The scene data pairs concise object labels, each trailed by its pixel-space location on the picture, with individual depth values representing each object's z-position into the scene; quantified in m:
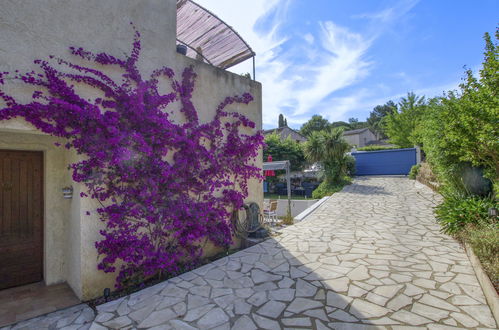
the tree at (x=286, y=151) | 23.78
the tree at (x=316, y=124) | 52.78
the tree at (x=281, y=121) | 51.03
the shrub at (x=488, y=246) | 3.94
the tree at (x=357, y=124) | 63.69
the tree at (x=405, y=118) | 25.66
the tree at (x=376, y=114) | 58.29
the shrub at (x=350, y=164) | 18.08
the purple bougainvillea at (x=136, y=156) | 4.16
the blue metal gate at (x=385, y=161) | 21.45
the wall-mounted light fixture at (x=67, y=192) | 4.68
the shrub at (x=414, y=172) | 17.75
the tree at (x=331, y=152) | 17.08
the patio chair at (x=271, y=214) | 11.76
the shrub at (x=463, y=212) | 6.15
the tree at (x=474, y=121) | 4.83
